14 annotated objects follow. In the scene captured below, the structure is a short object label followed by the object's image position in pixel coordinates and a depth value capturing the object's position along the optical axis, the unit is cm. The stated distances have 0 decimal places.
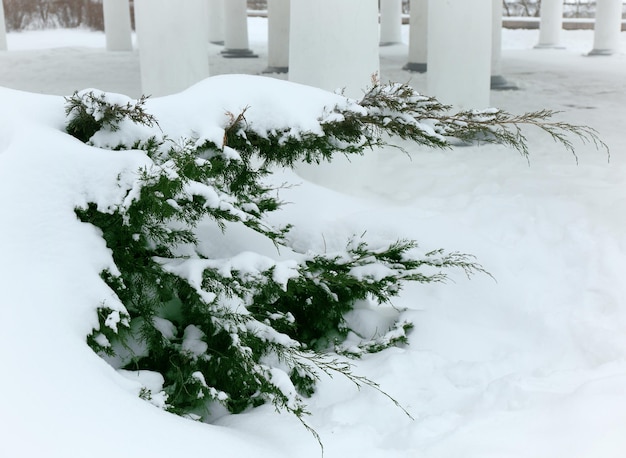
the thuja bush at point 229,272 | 341
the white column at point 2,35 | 2077
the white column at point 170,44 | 789
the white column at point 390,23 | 2420
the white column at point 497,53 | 1369
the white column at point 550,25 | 2277
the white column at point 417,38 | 1650
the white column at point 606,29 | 1989
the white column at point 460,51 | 912
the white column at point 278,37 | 1570
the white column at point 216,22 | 2453
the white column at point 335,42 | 684
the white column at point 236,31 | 2008
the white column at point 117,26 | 2136
